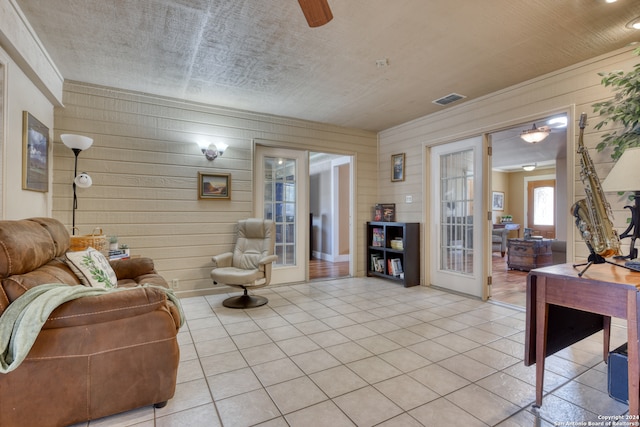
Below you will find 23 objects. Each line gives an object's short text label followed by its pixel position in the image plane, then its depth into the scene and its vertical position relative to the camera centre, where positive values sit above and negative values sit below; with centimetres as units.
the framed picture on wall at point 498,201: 1025 +42
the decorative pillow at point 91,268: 216 -40
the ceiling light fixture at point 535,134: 466 +123
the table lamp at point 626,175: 168 +21
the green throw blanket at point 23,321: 134 -49
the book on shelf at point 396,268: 485 -87
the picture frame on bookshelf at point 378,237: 523 -41
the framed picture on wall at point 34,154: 253 +53
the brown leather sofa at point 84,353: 147 -73
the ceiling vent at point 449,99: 379 +146
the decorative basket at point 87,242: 281 -27
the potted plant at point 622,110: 241 +88
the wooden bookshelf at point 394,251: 465 -61
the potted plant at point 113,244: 330 -33
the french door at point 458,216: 399 -4
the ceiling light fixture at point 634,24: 228 +144
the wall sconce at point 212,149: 407 +85
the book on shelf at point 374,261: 530 -83
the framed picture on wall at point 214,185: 409 +38
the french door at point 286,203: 469 +16
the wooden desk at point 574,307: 142 -48
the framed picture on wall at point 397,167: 504 +77
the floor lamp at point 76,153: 300 +62
